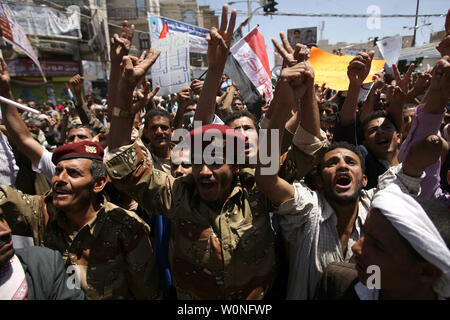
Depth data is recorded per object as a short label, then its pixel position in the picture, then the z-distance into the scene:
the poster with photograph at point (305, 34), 21.50
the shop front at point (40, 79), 17.91
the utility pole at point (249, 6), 16.30
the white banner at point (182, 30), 7.15
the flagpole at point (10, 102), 1.99
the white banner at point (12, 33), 4.03
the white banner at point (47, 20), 14.91
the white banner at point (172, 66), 4.49
